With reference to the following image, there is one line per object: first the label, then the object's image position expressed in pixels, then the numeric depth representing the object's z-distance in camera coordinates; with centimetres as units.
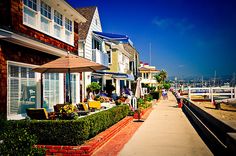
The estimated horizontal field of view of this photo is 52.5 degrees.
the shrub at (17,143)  502
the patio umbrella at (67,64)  900
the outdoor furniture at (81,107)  1250
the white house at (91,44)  1978
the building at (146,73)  6291
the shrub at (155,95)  3438
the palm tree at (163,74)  9574
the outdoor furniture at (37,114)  841
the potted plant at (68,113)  800
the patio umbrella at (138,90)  1988
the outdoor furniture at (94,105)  1387
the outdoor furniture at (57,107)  1102
